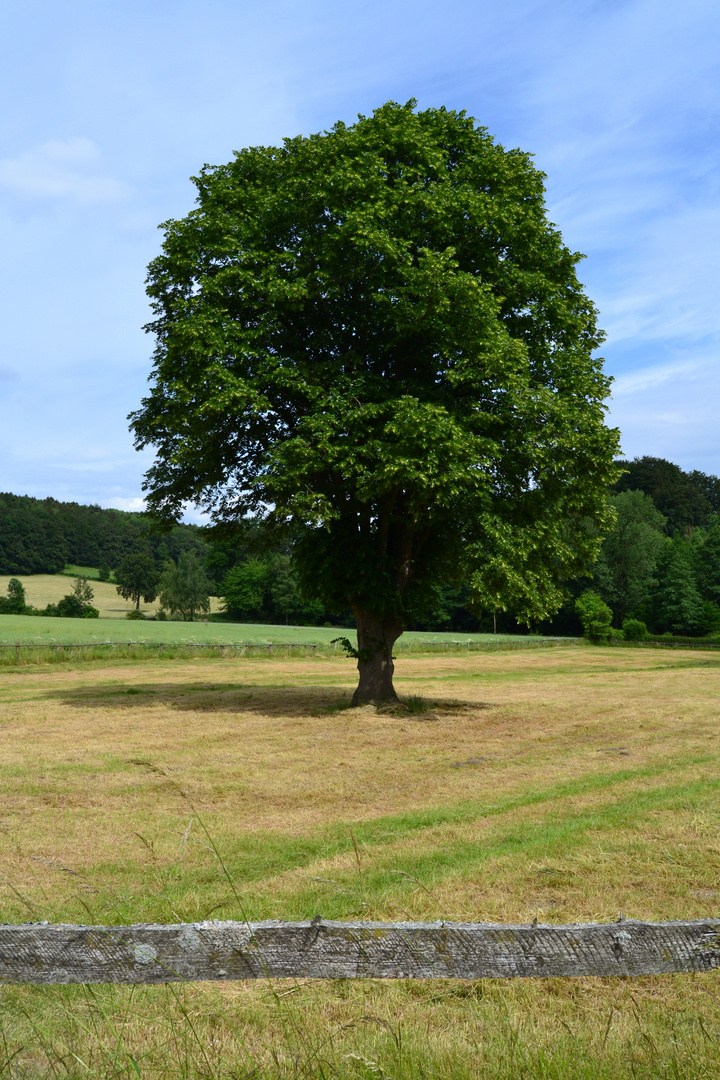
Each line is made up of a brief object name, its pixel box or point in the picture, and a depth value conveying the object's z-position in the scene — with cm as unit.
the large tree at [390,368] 1994
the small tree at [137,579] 12744
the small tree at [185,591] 11975
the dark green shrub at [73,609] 10100
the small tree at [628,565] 9725
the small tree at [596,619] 8712
